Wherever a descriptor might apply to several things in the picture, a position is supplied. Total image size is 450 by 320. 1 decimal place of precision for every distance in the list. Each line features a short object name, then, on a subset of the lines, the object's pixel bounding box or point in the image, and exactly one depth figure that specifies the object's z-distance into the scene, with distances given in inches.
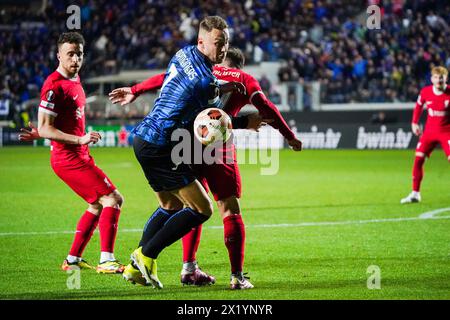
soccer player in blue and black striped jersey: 528.7
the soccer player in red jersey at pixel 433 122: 1152.8
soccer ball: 540.1
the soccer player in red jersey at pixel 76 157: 633.0
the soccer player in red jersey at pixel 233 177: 570.9
